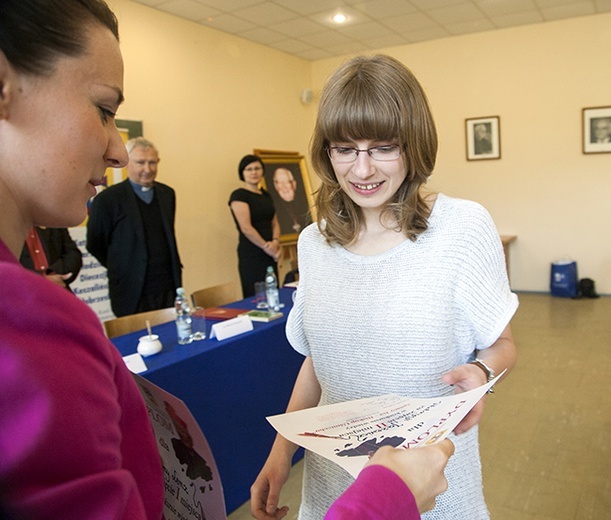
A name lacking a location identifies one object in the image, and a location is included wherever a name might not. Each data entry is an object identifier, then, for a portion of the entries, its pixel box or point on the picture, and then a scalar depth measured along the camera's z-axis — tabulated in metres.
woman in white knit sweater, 1.00
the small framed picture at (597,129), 5.67
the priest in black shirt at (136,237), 3.36
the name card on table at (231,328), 2.40
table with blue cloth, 2.18
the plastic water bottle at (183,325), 2.46
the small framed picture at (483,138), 6.25
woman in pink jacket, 0.35
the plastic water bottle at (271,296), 2.99
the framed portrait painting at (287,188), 6.15
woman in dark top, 4.72
